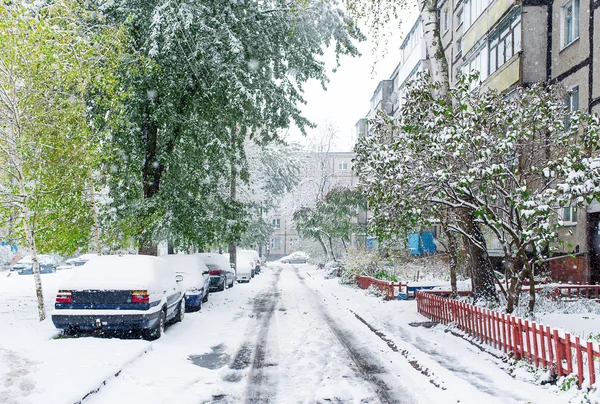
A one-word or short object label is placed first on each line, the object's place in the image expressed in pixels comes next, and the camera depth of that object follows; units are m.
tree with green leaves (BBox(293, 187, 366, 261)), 32.72
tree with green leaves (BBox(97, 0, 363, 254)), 15.55
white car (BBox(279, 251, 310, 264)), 72.43
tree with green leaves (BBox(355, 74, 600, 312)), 9.43
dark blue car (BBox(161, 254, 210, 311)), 15.96
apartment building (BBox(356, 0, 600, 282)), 17.66
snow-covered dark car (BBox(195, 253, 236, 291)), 22.64
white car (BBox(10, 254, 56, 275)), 41.14
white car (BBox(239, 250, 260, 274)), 41.06
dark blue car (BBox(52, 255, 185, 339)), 10.18
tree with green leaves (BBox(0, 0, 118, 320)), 12.54
